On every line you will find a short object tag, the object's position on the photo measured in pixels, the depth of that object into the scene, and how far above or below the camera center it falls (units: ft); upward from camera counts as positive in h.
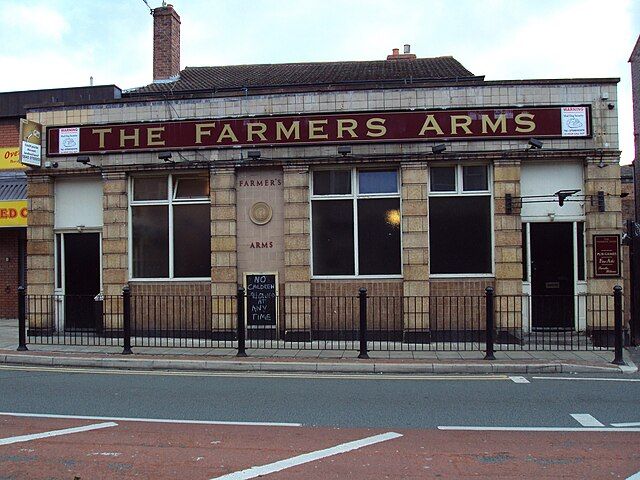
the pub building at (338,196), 42.93 +4.72
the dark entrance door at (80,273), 48.29 -0.95
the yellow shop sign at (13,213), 56.75 +4.57
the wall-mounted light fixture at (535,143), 41.60 +7.92
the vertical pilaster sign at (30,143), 45.73 +9.12
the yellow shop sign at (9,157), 61.62 +10.66
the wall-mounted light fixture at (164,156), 44.47 +7.70
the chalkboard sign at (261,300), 44.83 -2.97
